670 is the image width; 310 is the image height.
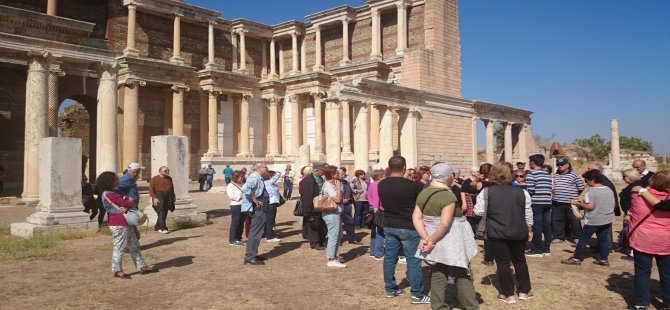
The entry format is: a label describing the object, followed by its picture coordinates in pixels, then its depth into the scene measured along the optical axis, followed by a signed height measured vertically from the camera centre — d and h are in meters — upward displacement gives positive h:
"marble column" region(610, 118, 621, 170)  30.71 +1.13
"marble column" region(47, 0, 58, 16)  23.39 +7.61
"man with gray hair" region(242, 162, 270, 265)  7.63 -0.78
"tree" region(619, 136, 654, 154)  48.88 +1.59
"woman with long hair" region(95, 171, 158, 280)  6.45 -0.88
